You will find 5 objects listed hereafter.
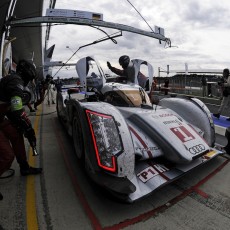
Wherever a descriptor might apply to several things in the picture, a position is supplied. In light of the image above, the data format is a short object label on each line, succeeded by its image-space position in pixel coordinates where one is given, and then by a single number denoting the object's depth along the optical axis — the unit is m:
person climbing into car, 6.43
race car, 2.55
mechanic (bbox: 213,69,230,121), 7.90
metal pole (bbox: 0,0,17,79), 7.88
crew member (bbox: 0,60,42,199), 2.77
